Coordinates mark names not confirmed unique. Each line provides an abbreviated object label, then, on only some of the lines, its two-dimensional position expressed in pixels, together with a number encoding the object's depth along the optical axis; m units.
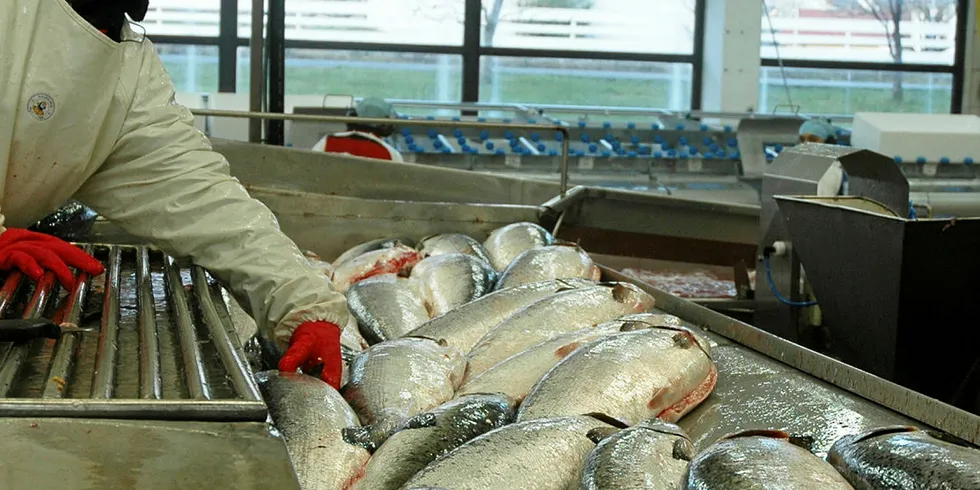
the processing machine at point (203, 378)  0.95
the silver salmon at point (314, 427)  1.48
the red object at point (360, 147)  5.54
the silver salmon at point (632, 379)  1.70
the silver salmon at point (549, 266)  2.73
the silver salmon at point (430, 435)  1.44
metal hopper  2.80
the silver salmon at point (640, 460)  1.33
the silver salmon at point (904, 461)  1.30
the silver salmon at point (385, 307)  2.38
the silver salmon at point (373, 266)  2.89
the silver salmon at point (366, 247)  3.14
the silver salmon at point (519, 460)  1.36
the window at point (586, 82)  10.05
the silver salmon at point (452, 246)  3.11
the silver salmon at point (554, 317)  2.08
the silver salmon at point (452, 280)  2.65
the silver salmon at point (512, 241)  3.12
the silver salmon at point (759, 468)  1.27
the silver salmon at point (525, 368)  1.86
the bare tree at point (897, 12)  10.47
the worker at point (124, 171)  1.85
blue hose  4.00
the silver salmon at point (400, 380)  1.76
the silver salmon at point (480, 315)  2.19
